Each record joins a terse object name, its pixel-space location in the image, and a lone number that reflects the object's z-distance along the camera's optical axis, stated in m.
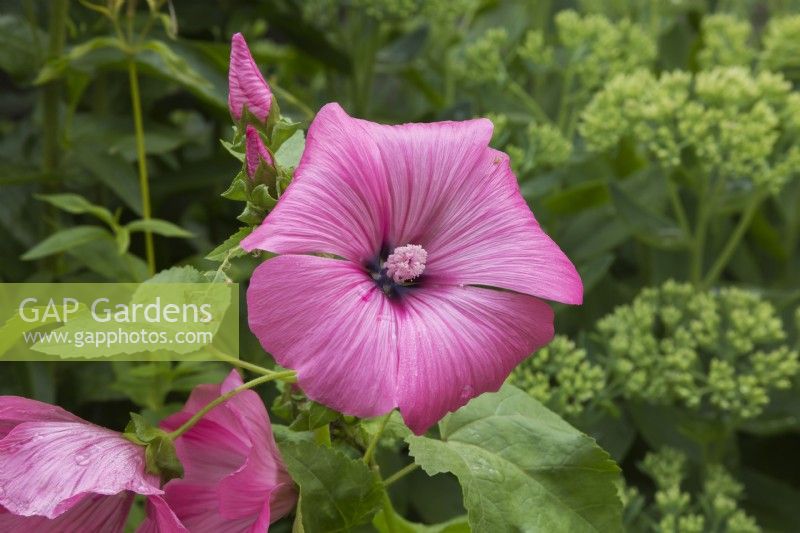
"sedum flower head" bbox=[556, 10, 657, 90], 0.92
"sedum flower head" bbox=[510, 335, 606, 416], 0.68
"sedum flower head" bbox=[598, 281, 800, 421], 0.74
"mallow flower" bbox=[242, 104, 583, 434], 0.49
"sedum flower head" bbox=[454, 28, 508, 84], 0.94
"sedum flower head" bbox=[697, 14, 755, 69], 0.97
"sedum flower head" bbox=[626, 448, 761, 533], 0.71
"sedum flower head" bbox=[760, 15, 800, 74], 0.97
